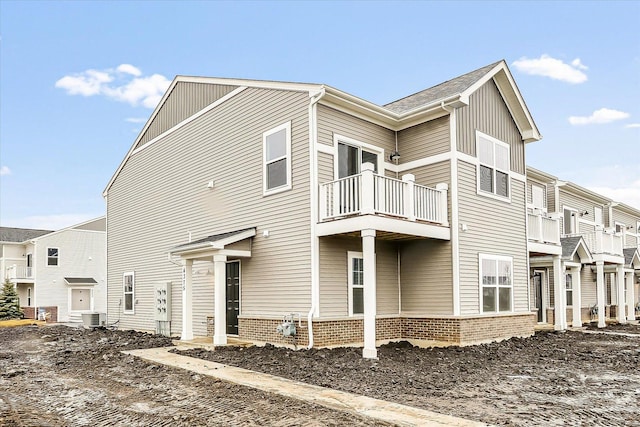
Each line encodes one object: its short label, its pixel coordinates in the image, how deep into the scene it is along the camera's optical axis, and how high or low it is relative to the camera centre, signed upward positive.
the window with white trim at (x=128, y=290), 21.38 -1.28
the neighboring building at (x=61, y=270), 38.59 -0.83
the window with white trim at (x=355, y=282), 13.66 -0.67
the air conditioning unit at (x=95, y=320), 23.40 -2.63
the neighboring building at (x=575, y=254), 19.20 -0.06
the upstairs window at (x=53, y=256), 39.09 +0.18
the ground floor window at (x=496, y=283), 15.11 -0.81
